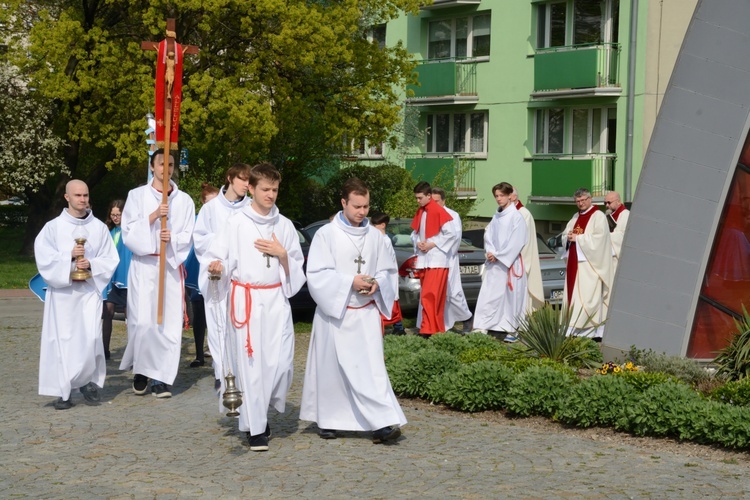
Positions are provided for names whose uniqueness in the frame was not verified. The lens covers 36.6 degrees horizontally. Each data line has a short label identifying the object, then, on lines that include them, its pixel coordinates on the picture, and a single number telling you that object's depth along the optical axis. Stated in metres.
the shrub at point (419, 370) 10.01
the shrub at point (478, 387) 9.33
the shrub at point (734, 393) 8.25
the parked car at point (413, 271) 16.47
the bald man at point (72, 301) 9.71
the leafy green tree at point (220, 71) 26.78
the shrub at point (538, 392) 8.96
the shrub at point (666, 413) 8.05
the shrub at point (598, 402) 8.49
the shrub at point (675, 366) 9.45
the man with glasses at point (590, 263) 14.82
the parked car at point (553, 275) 16.62
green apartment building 31.11
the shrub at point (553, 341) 10.69
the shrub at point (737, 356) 9.27
